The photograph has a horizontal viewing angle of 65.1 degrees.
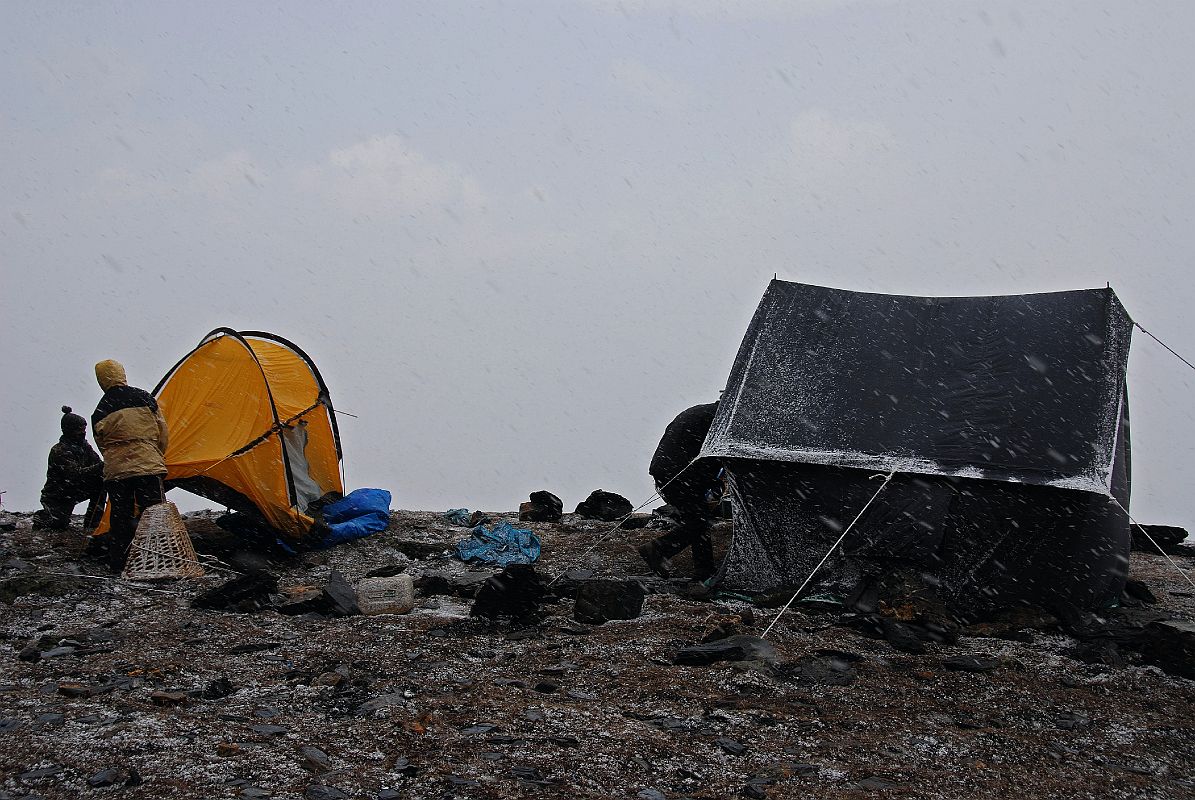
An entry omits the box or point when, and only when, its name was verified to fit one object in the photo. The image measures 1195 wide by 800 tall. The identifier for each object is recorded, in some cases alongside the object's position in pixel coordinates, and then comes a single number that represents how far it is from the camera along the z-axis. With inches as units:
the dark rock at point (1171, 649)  242.2
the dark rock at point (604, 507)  479.8
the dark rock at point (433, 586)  321.1
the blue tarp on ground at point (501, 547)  383.6
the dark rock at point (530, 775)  164.6
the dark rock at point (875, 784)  169.6
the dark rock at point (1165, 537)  430.3
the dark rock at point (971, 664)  240.7
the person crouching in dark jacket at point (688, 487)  346.0
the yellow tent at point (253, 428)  373.1
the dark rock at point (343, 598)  289.3
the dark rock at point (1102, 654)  248.5
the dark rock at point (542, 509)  479.2
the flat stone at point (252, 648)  242.5
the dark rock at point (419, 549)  390.6
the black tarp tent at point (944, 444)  290.0
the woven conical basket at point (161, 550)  319.9
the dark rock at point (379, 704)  199.5
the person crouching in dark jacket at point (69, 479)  394.9
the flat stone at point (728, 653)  238.1
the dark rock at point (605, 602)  282.4
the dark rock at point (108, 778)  155.7
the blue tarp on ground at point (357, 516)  402.9
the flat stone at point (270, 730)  183.8
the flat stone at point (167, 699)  200.4
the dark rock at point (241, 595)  289.3
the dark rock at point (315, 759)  168.4
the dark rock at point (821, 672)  228.6
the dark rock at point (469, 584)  320.5
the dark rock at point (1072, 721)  205.5
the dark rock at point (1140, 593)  331.6
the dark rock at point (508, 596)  283.1
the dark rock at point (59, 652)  235.5
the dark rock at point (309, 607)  288.7
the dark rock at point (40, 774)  156.9
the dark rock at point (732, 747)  183.0
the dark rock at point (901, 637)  256.8
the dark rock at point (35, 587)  293.7
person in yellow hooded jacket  335.9
